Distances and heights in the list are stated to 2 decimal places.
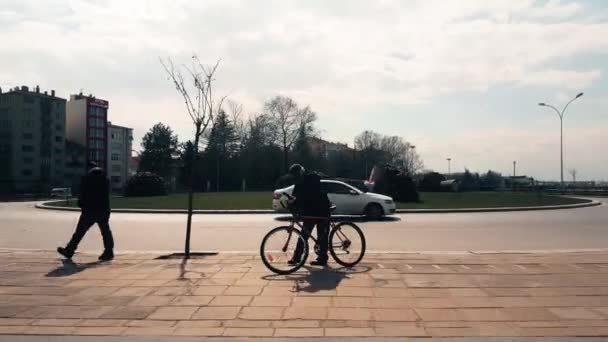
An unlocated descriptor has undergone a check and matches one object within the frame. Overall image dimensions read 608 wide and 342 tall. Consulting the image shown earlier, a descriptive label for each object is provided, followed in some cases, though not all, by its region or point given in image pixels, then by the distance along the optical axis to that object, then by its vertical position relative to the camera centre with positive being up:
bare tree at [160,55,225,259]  10.91 +1.41
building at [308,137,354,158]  91.57 +7.76
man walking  10.16 -0.32
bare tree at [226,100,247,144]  91.12 +10.23
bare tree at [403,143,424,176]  117.64 +6.42
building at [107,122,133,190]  126.78 +8.48
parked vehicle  62.52 -0.37
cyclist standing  9.12 -0.26
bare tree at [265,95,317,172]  89.31 +11.55
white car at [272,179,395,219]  21.84 -0.42
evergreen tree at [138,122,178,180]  102.44 +7.03
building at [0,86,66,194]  96.50 +9.20
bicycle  8.64 -0.88
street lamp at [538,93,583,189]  49.91 +2.64
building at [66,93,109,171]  113.38 +13.56
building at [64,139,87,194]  105.81 +5.69
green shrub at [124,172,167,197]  46.01 +0.34
